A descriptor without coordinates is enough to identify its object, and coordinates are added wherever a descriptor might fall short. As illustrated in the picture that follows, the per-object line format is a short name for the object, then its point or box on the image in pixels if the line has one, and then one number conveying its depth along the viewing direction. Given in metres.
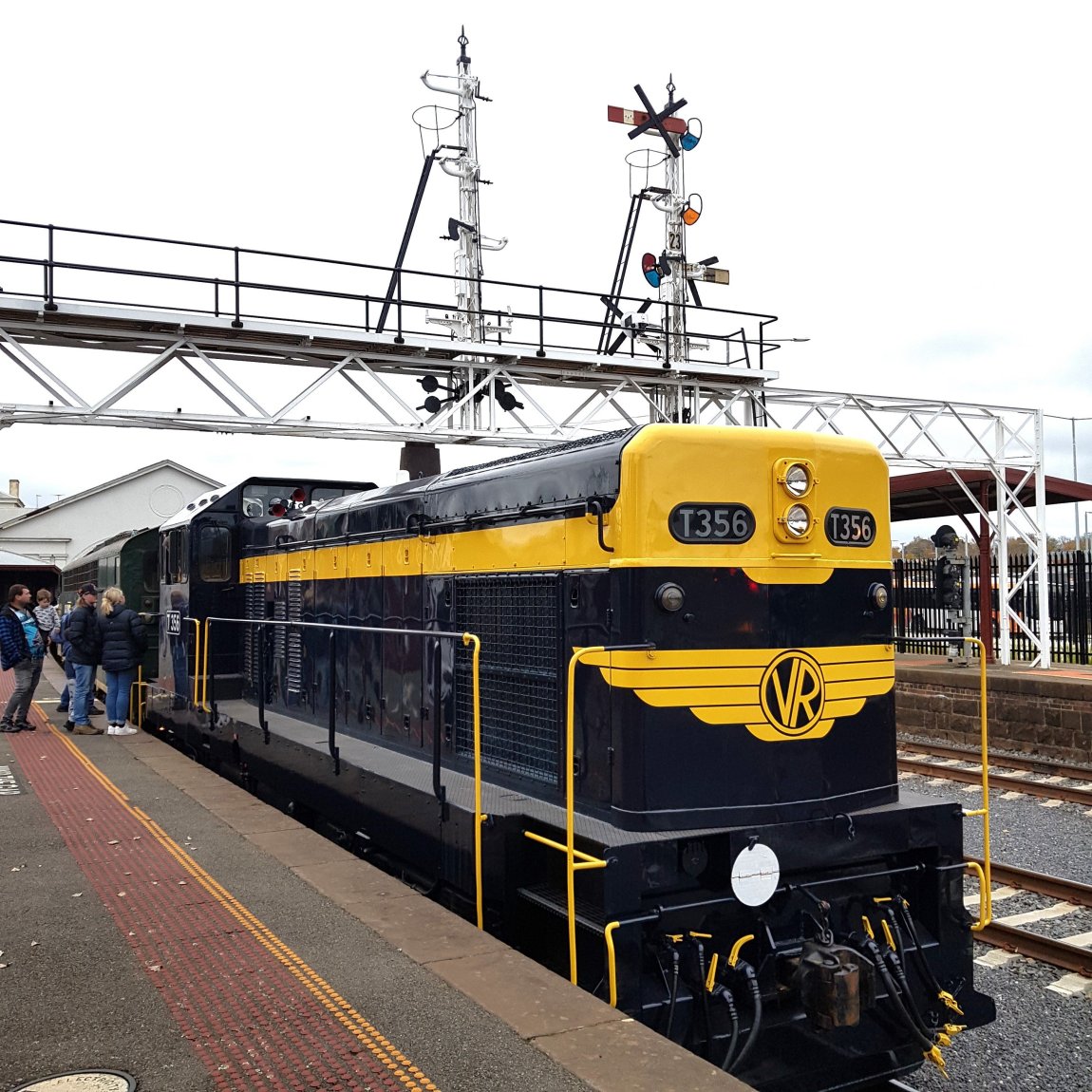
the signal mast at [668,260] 12.97
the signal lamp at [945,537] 10.88
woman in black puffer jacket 9.92
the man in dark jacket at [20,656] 10.23
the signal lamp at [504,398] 11.95
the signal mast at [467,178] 13.89
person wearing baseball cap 10.16
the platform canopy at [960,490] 14.77
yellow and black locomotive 3.52
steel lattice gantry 9.95
